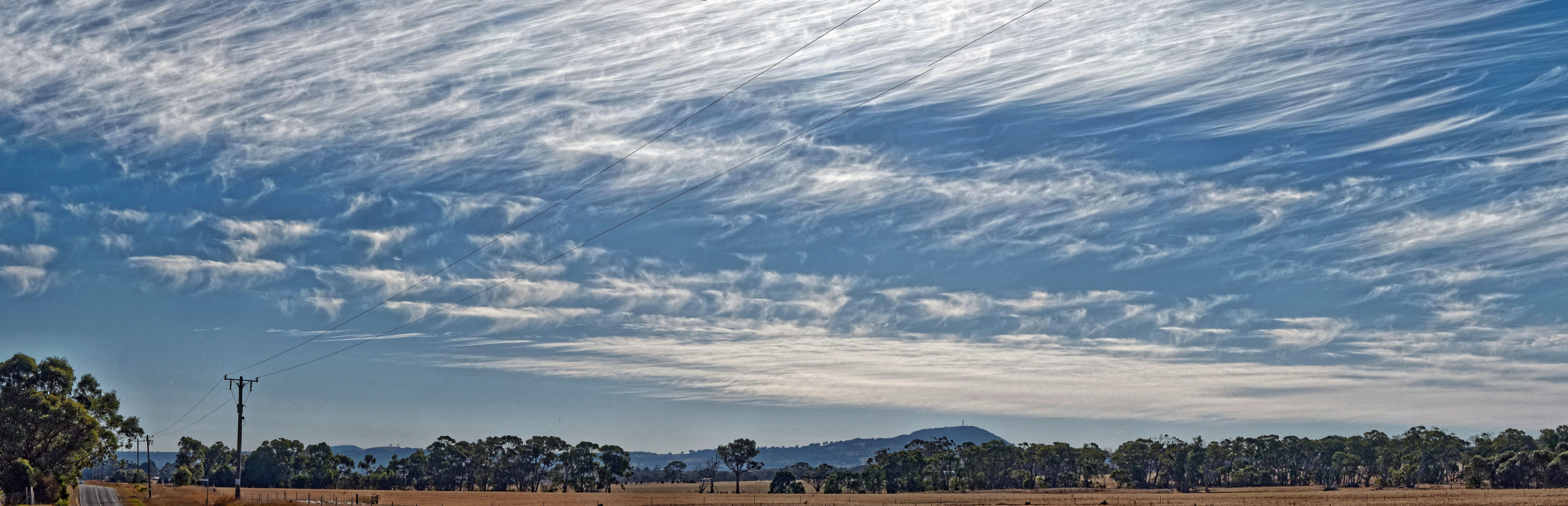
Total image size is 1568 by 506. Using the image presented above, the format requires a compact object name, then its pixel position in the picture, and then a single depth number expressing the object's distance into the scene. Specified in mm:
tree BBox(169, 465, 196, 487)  180625
